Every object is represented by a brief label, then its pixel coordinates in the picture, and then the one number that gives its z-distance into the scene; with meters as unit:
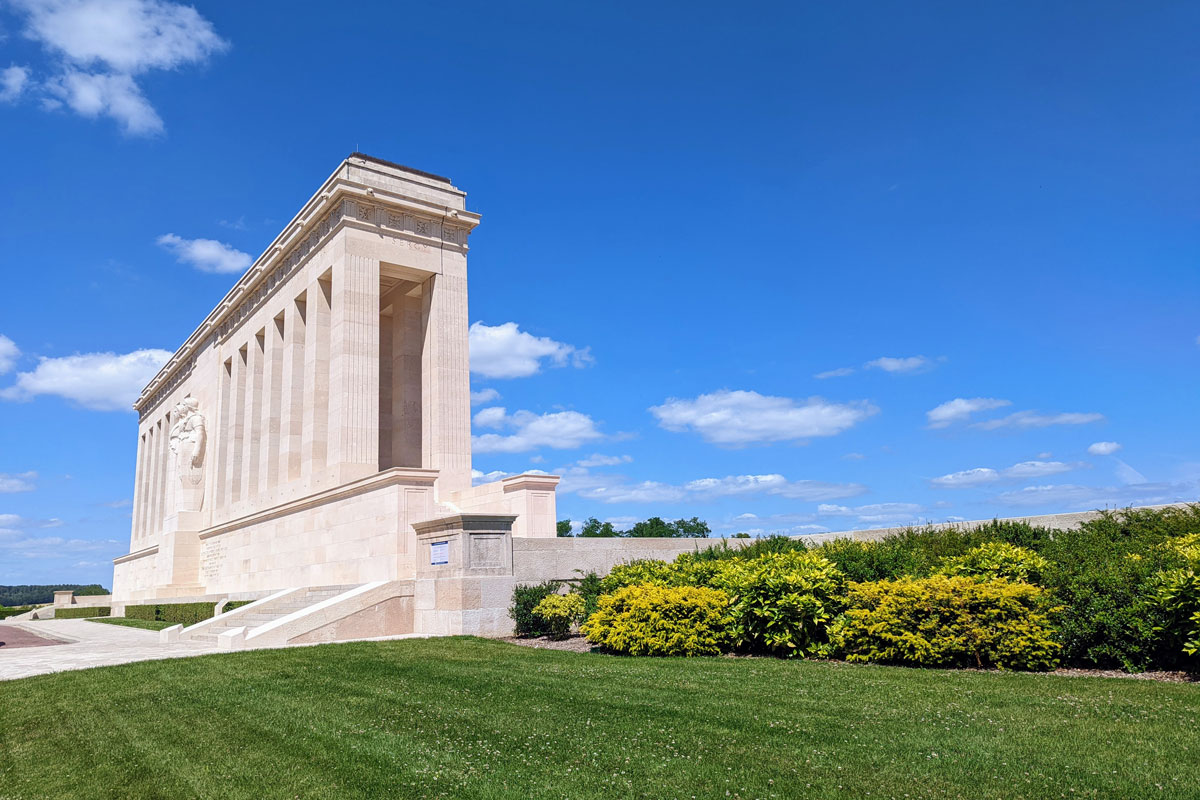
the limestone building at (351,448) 17.38
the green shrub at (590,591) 15.16
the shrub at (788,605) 11.38
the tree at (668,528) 60.91
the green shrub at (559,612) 15.42
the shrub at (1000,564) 11.14
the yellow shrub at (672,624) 12.12
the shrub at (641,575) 14.69
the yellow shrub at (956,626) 9.74
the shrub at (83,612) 50.09
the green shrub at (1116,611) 9.12
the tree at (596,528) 64.81
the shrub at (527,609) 15.80
